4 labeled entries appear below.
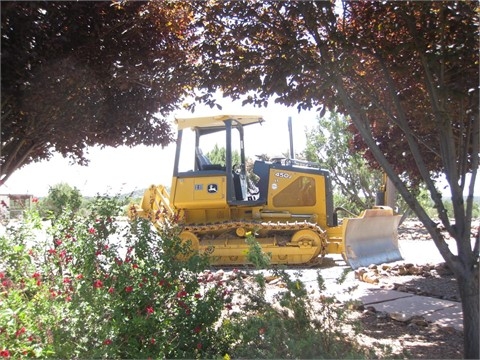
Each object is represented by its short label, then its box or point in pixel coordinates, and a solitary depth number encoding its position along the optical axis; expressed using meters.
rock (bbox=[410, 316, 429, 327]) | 4.84
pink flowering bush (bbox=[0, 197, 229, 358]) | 2.81
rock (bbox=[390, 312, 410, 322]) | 5.00
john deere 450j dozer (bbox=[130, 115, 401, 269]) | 9.52
